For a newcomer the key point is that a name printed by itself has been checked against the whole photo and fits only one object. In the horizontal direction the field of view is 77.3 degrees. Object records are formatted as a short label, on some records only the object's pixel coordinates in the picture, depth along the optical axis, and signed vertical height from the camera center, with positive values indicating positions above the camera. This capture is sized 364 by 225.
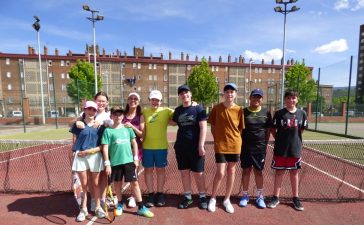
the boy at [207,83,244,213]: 3.62 -0.55
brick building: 51.94 +6.42
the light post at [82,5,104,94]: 23.76 +8.45
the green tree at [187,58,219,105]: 37.34 +1.99
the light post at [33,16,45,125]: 25.81 +8.17
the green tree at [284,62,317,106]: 27.69 +1.93
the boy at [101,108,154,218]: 3.50 -0.93
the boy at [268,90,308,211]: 3.78 -0.70
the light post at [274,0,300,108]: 19.93 +7.74
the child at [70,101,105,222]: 3.44 -0.83
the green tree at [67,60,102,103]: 21.25 +0.58
